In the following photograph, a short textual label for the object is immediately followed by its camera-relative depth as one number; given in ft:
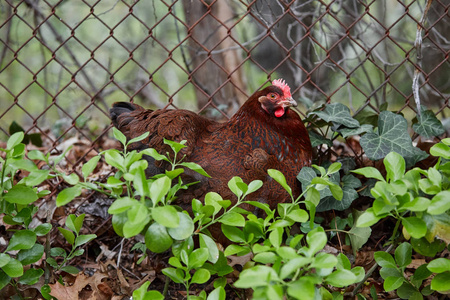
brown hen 4.72
